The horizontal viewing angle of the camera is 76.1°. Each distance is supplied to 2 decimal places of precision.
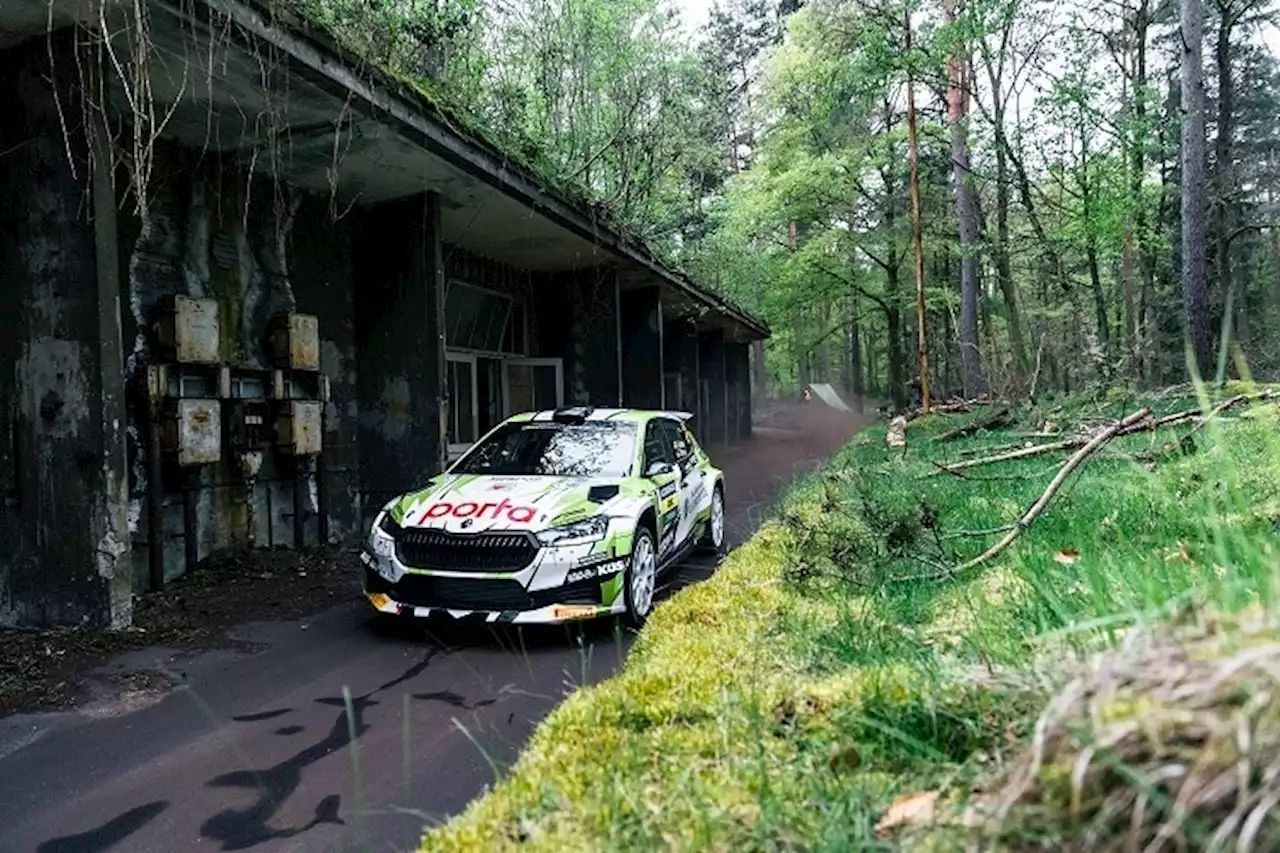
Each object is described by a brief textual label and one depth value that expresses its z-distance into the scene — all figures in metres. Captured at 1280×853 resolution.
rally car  5.59
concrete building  5.70
